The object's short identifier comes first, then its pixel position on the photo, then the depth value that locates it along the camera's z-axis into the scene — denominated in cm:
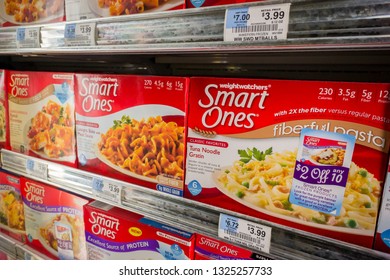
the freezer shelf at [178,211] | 59
